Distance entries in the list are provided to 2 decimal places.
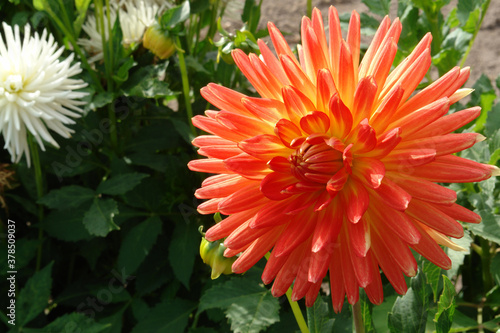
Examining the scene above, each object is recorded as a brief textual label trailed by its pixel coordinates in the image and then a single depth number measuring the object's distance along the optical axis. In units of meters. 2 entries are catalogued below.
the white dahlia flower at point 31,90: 1.12
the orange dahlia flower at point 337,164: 0.60
